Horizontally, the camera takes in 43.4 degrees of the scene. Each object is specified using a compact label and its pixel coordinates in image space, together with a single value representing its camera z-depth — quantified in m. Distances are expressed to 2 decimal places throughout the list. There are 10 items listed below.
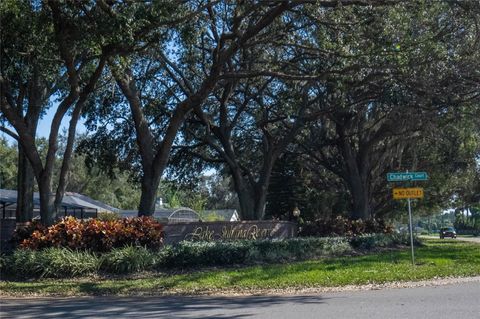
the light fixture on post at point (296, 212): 37.62
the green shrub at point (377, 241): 24.81
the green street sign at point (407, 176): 18.69
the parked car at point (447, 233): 63.85
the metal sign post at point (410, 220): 18.06
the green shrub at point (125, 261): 16.98
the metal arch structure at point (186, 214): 48.25
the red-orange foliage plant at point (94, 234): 17.61
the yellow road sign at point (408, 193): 18.58
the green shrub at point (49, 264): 16.39
